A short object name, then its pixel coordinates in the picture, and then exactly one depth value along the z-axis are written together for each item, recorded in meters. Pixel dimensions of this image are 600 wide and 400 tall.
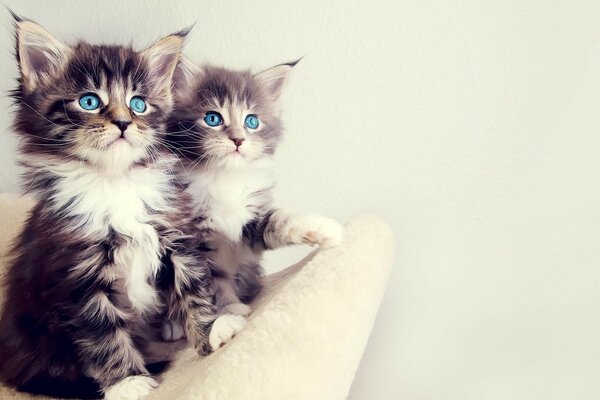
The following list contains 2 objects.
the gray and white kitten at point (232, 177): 0.55
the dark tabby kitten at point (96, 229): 0.49
